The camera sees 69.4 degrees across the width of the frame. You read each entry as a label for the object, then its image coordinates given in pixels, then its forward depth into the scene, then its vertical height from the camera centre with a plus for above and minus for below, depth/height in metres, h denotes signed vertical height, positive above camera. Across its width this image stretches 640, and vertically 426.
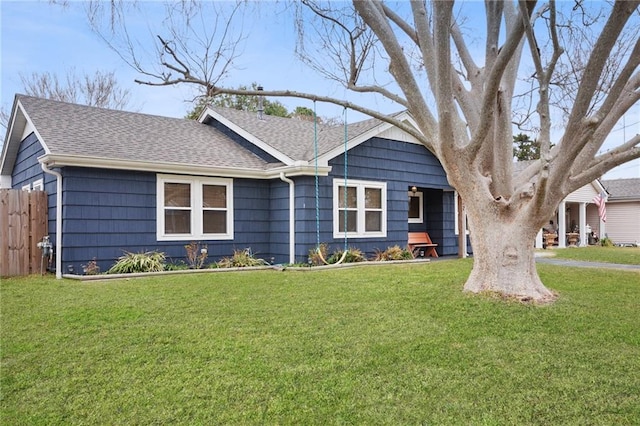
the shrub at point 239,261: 10.80 -0.94
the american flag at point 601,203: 20.72 +0.77
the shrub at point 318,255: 11.00 -0.81
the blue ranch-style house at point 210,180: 9.49 +1.01
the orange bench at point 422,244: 14.16 -0.72
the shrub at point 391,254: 12.26 -0.90
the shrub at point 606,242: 21.64 -1.03
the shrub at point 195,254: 10.61 -0.76
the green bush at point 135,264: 9.38 -0.87
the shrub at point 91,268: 9.22 -0.92
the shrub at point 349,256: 11.32 -0.88
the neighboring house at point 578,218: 19.94 +0.12
